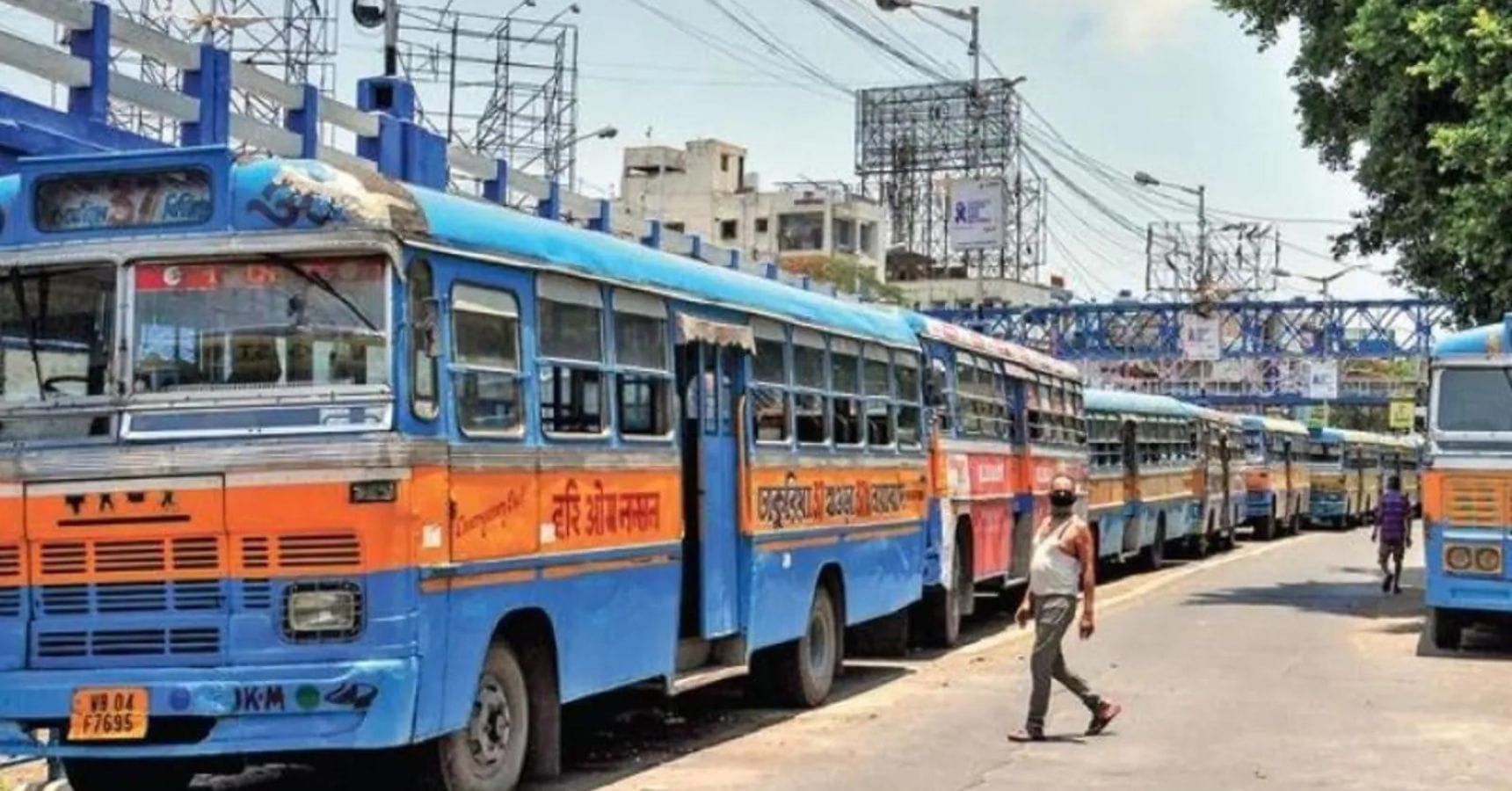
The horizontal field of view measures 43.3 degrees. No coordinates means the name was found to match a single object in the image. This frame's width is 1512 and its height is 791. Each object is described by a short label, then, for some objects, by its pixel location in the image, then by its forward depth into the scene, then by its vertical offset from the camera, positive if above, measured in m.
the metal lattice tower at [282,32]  39.53 +8.97
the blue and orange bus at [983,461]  17.67 -0.11
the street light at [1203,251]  63.09 +7.17
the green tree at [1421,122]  20.62 +4.03
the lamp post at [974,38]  38.78 +8.54
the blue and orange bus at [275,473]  8.09 -0.10
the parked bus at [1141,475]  28.30 -0.40
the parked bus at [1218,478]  36.34 -0.56
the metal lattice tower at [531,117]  55.78 +10.23
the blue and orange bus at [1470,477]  17.12 -0.25
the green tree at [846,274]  75.62 +7.45
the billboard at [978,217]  47.97 +5.89
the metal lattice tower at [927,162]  81.06 +13.81
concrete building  97.19 +12.37
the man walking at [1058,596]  12.01 -0.93
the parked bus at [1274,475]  43.78 -0.60
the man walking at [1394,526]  26.28 -1.06
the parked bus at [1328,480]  51.34 -0.82
